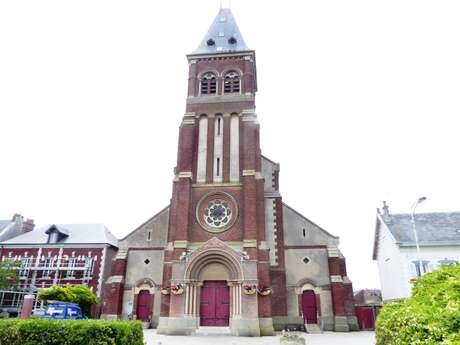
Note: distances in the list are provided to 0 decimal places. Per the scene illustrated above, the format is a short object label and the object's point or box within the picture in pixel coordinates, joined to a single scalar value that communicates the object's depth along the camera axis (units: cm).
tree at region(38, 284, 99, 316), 2683
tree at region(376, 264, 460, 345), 530
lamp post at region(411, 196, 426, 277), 2039
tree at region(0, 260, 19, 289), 3325
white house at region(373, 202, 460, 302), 2469
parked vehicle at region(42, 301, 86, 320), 2338
